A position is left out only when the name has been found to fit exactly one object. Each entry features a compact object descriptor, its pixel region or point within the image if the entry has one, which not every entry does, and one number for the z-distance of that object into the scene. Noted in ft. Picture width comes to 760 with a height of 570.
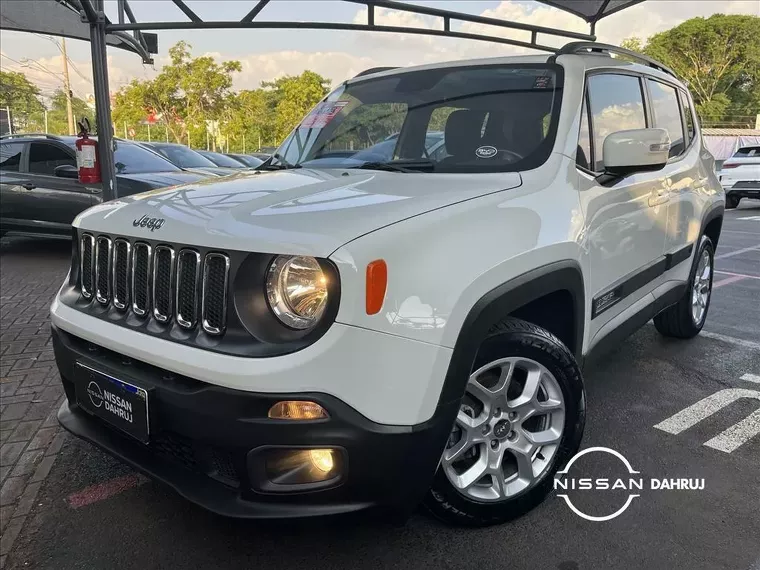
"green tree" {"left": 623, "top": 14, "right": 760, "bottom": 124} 155.63
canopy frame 18.16
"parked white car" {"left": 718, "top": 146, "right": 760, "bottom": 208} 48.37
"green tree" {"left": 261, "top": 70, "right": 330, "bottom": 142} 143.13
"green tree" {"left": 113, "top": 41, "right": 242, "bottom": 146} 126.52
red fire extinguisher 19.49
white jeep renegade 6.28
